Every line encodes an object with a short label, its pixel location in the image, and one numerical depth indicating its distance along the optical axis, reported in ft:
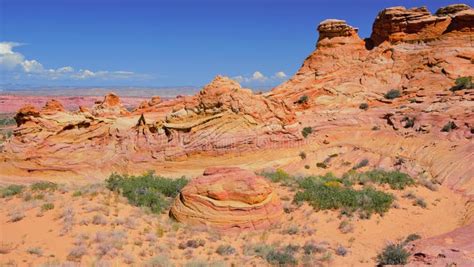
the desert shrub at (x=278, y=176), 54.94
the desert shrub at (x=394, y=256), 29.76
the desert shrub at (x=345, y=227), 39.19
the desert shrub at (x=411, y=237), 36.92
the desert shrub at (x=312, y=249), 34.11
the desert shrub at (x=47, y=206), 38.47
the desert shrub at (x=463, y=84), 96.46
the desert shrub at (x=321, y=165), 68.94
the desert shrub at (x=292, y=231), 38.59
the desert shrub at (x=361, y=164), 65.37
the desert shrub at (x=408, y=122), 79.50
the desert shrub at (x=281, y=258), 31.78
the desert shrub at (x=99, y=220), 35.86
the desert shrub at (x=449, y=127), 70.67
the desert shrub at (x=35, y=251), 29.55
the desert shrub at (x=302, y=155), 72.09
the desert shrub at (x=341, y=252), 34.17
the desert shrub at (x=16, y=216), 36.47
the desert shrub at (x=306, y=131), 83.63
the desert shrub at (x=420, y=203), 46.24
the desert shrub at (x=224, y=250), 33.22
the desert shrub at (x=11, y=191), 45.65
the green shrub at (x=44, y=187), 46.68
